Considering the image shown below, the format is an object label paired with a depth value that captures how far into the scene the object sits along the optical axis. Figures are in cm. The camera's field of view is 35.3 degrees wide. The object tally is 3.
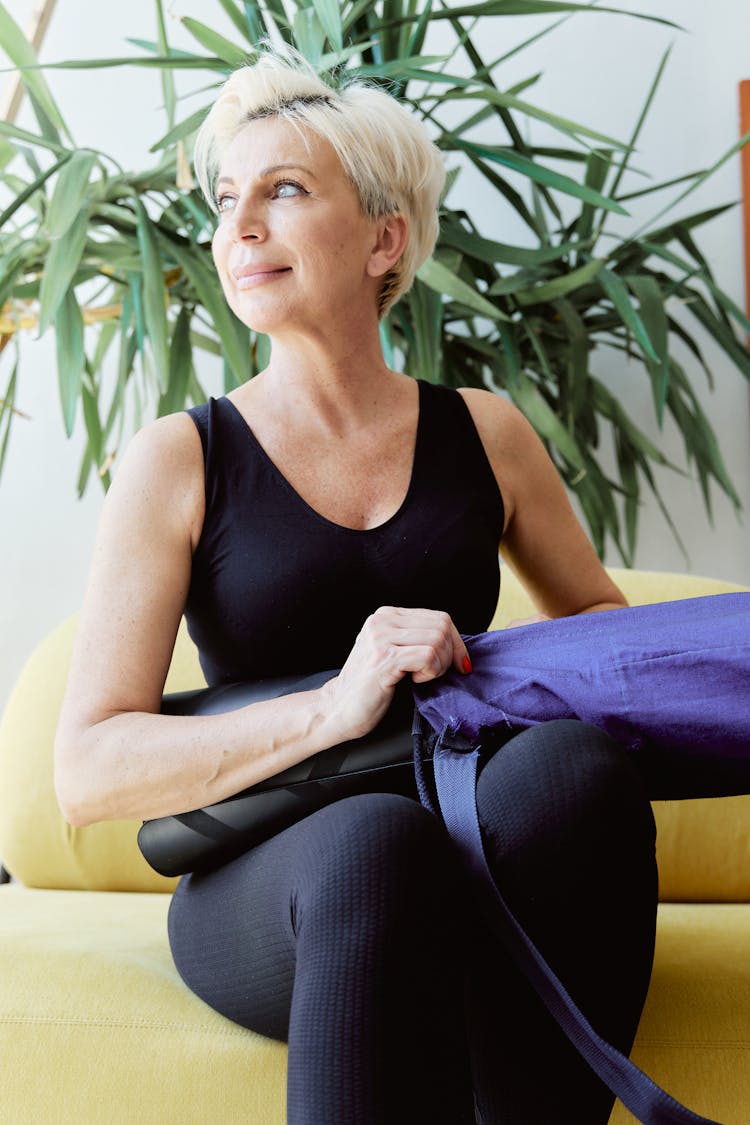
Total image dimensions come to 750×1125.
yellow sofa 91
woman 76
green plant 170
